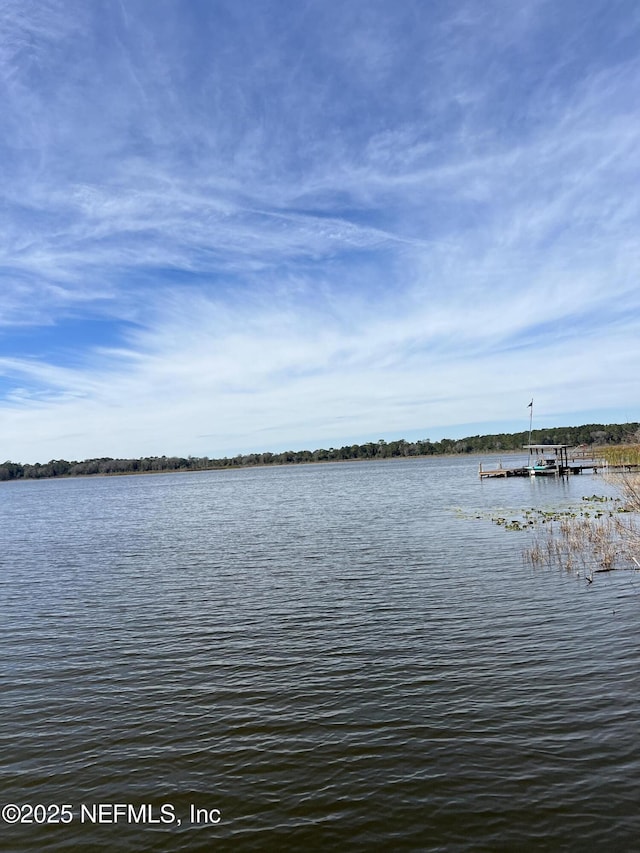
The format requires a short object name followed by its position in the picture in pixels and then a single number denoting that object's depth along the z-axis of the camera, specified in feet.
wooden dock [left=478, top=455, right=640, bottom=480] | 285.74
